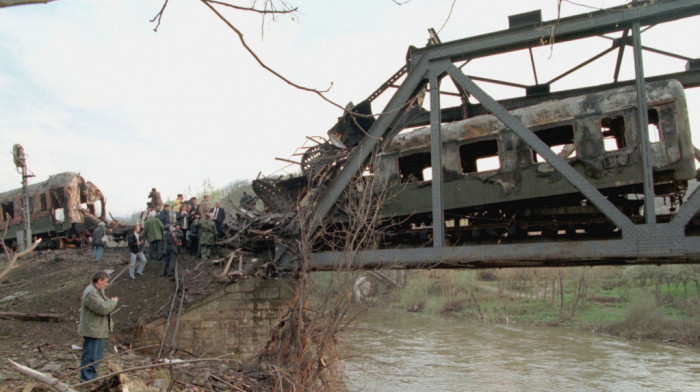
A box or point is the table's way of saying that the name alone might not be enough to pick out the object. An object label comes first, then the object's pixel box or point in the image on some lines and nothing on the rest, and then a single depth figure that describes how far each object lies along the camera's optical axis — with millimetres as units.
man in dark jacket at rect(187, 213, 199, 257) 15234
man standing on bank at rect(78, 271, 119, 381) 6965
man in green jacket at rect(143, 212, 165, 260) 14945
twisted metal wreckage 8656
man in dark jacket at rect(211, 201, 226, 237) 15178
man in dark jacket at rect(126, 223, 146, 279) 14016
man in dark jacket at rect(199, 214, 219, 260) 14508
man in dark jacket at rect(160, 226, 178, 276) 13977
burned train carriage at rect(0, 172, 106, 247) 22234
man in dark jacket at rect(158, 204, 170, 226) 15883
